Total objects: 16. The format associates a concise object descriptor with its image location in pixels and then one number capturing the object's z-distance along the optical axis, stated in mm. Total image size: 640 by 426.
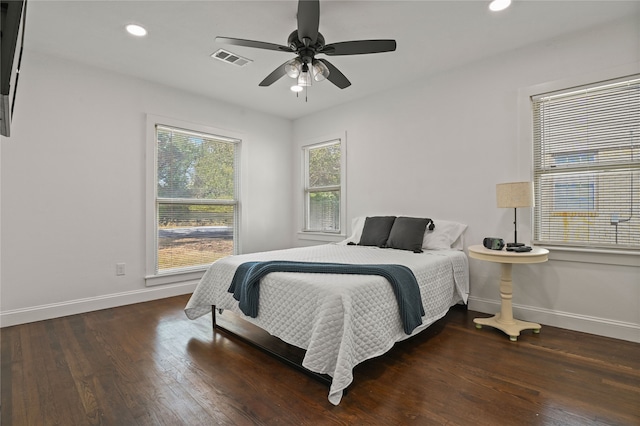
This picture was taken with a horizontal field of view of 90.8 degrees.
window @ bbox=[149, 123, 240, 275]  4000
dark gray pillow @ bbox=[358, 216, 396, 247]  3654
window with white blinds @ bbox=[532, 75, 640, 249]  2615
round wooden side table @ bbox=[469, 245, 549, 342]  2549
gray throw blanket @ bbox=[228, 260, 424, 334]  2145
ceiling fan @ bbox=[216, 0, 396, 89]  2049
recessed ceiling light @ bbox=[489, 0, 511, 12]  2385
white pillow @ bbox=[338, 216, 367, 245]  4051
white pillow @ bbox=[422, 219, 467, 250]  3391
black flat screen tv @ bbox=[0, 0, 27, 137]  604
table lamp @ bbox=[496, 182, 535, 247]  2707
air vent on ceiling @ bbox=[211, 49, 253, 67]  3133
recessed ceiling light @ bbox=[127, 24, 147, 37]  2702
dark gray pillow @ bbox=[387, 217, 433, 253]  3328
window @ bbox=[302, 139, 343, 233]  4836
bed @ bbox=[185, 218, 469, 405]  1815
